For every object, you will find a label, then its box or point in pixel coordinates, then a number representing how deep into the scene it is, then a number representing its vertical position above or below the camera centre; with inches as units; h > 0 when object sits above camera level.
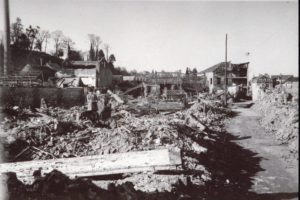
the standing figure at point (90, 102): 575.0 -27.6
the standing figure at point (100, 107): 560.8 -37.3
